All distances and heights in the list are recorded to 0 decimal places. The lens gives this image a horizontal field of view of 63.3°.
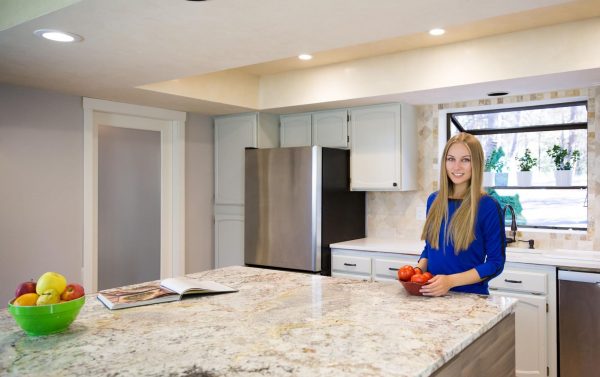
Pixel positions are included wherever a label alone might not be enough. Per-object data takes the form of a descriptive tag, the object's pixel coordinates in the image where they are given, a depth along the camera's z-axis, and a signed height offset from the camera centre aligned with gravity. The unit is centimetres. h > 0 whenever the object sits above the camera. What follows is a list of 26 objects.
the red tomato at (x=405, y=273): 197 -36
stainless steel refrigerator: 388 -18
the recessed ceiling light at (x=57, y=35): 211 +68
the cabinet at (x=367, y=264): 360 -60
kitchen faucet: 369 -33
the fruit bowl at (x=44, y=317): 145 -39
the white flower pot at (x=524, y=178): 385 +5
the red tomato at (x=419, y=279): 194 -37
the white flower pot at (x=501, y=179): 395 +5
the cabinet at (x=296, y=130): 435 +51
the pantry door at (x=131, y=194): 376 -6
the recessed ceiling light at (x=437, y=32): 302 +96
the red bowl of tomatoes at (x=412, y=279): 194 -38
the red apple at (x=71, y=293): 153 -34
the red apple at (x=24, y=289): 153 -32
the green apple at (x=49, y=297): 148 -34
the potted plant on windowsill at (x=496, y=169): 397 +13
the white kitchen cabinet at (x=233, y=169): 441 +16
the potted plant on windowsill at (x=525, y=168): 385 +13
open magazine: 188 -44
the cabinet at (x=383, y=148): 388 +31
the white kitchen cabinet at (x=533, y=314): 303 -82
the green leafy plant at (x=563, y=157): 364 +21
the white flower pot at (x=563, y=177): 365 +6
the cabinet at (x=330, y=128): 413 +50
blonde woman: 200 -18
